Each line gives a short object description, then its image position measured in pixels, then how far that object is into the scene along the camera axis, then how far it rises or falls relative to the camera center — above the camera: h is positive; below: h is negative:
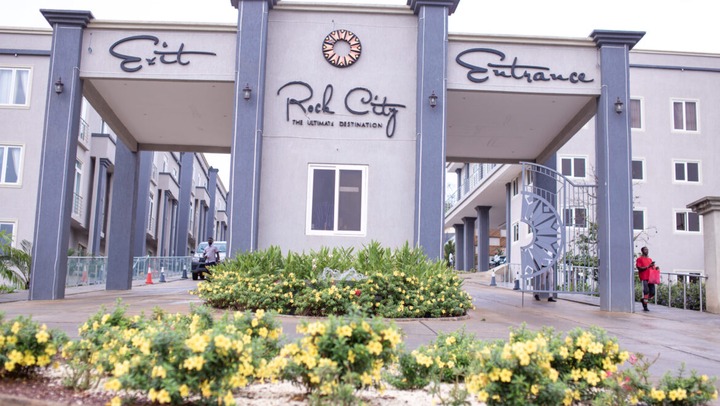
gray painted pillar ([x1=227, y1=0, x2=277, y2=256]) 12.27 +2.44
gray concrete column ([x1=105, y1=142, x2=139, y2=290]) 18.25 +0.86
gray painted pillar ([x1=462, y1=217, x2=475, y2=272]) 46.75 +1.45
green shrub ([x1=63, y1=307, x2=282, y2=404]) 3.67 -0.66
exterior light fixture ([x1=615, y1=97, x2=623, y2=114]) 13.42 +3.26
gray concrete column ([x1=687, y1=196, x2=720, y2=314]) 14.72 +0.47
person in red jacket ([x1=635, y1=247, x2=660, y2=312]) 15.30 -0.06
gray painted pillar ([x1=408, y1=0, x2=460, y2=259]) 12.38 +2.62
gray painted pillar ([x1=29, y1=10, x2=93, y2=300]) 12.81 +1.73
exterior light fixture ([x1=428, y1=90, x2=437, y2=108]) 12.70 +3.10
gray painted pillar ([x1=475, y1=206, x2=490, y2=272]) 39.34 +1.49
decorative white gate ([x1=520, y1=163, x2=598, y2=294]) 14.05 +0.60
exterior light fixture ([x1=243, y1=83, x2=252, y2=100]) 12.53 +3.09
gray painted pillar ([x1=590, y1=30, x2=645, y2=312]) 13.18 +1.86
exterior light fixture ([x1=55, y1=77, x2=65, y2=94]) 13.06 +3.22
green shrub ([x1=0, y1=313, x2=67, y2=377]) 4.35 -0.67
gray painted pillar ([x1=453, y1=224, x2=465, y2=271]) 49.14 +1.15
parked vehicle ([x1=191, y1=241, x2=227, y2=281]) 28.61 -0.38
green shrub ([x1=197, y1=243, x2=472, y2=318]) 9.46 -0.42
